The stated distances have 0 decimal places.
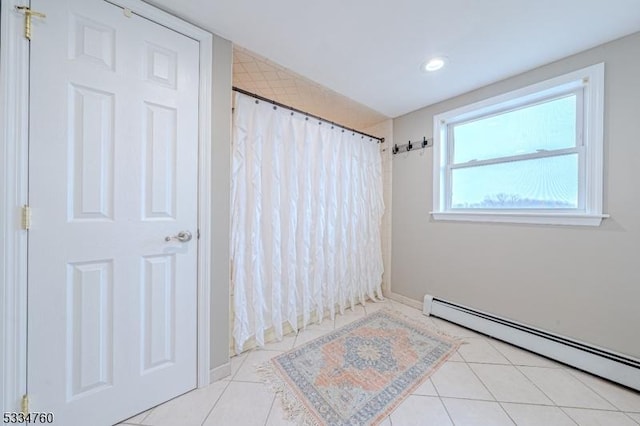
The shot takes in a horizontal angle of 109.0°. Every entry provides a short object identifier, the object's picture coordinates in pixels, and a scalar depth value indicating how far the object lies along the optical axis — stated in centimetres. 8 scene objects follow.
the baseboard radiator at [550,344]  137
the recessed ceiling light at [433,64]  165
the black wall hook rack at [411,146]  241
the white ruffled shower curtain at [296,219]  170
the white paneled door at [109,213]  98
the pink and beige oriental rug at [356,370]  122
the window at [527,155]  155
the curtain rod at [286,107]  166
